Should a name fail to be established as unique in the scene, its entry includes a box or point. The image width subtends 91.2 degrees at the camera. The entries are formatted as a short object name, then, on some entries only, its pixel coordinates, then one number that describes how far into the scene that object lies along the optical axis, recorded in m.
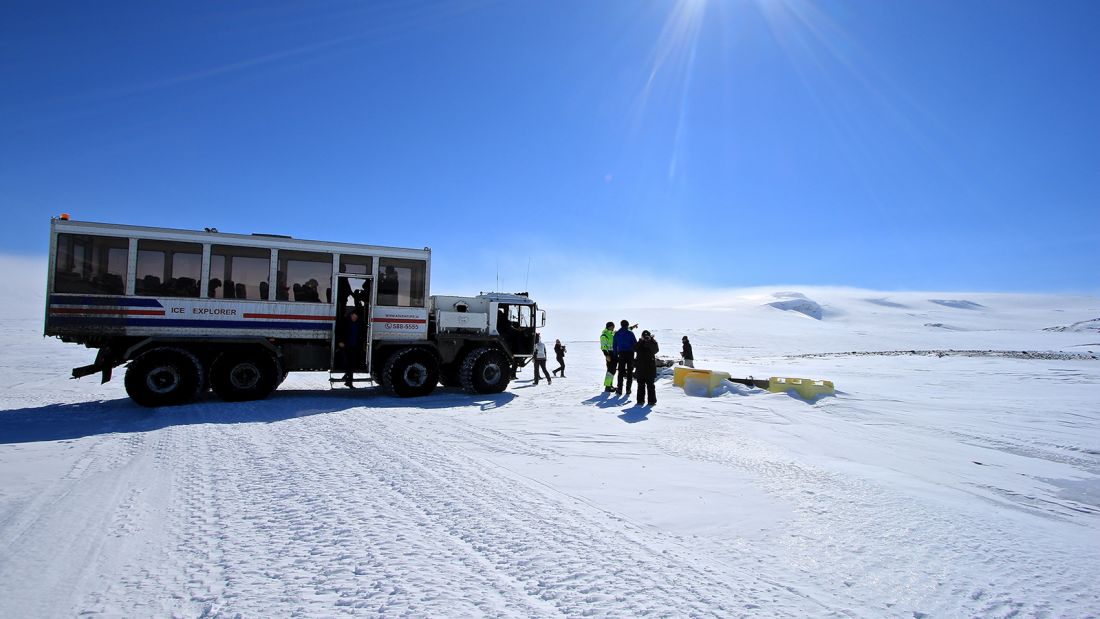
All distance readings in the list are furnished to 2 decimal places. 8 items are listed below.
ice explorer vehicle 9.43
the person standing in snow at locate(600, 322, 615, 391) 12.67
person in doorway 10.85
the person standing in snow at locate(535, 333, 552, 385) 14.26
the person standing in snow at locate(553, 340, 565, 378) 17.41
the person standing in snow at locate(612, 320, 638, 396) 11.48
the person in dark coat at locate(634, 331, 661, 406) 10.48
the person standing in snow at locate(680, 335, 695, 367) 15.19
